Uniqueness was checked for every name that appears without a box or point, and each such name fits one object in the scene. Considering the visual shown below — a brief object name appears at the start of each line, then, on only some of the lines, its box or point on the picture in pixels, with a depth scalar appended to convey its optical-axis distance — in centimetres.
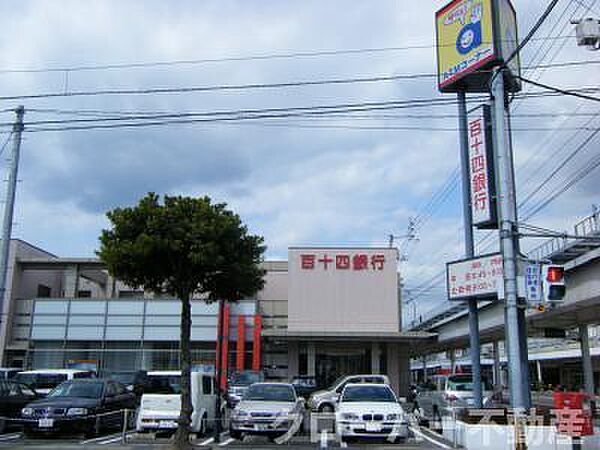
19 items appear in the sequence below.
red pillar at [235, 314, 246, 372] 3955
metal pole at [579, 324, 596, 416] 4022
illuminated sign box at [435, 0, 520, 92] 2342
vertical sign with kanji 2336
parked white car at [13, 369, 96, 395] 2767
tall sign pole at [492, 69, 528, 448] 1452
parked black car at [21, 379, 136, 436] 1731
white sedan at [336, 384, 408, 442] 1648
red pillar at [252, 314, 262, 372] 3894
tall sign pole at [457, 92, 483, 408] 2418
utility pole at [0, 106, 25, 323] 2050
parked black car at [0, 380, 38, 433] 2006
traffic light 1423
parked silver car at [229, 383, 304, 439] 1706
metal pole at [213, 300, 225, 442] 1767
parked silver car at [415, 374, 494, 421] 2458
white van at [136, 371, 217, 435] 1777
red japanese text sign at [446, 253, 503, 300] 2298
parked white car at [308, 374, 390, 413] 2616
